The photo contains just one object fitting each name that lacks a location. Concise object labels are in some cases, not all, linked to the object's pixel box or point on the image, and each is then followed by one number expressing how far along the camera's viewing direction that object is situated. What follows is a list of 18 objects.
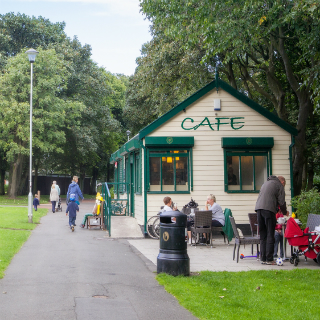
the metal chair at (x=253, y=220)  11.54
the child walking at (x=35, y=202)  26.25
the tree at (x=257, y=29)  13.78
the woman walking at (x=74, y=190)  16.84
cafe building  15.33
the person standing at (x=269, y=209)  9.65
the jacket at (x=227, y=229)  13.37
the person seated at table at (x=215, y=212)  13.16
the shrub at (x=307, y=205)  12.71
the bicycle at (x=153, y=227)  14.78
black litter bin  8.37
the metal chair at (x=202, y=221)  12.62
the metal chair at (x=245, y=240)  10.01
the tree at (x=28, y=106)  34.59
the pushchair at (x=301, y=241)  9.54
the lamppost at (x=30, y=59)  18.81
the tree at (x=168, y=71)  20.14
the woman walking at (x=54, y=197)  26.58
